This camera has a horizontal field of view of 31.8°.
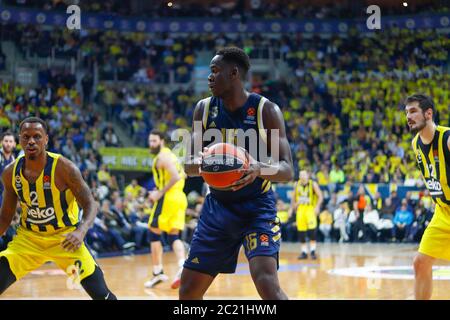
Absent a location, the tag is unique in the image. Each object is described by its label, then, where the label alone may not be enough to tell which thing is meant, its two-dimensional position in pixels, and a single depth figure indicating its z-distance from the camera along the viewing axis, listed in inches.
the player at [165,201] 408.8
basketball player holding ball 199.2
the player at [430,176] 256.1
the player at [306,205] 586.5
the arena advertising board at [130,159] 819.4
